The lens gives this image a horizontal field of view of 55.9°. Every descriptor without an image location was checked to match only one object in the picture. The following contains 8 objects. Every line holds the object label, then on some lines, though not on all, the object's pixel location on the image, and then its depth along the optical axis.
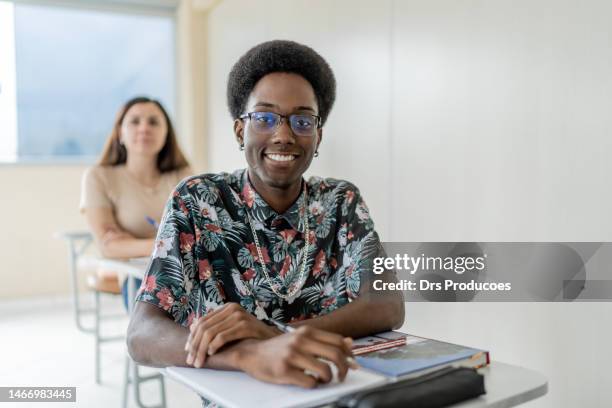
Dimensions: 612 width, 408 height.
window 5.02
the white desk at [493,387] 0.81
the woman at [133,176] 2.99
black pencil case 0.73
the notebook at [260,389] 0.80
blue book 0.90
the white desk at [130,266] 2.33
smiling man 1.21
